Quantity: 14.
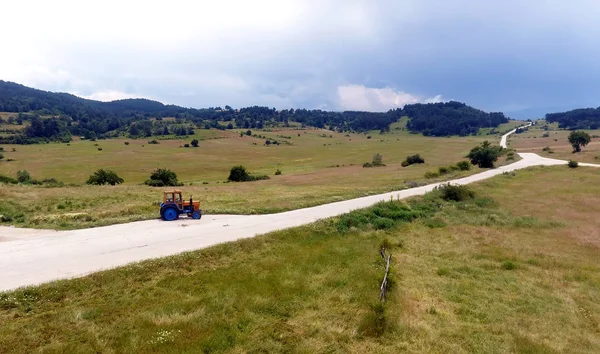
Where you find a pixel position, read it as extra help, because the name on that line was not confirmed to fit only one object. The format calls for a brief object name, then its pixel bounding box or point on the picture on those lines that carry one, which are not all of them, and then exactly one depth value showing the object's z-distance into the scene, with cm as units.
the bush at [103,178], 5672
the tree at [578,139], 10538
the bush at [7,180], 4797
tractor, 2542
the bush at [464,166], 7029
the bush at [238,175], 6794
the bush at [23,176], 6499
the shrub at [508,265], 1956
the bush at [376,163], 9478
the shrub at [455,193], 3878
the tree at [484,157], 7569
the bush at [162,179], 5819
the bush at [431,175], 5902
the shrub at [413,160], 9206
